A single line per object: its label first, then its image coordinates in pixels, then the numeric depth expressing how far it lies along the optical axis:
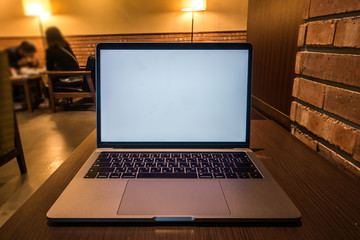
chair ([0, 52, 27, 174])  1.26
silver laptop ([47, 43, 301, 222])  0.46
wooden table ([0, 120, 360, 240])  0.27
